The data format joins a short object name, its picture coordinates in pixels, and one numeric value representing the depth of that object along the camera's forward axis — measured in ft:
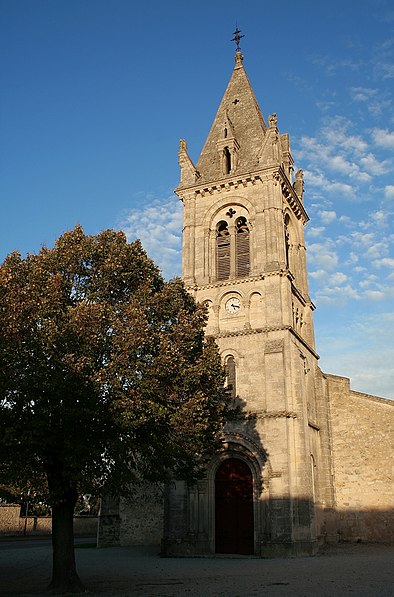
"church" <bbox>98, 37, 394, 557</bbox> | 81.35
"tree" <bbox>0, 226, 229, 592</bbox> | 46.39
